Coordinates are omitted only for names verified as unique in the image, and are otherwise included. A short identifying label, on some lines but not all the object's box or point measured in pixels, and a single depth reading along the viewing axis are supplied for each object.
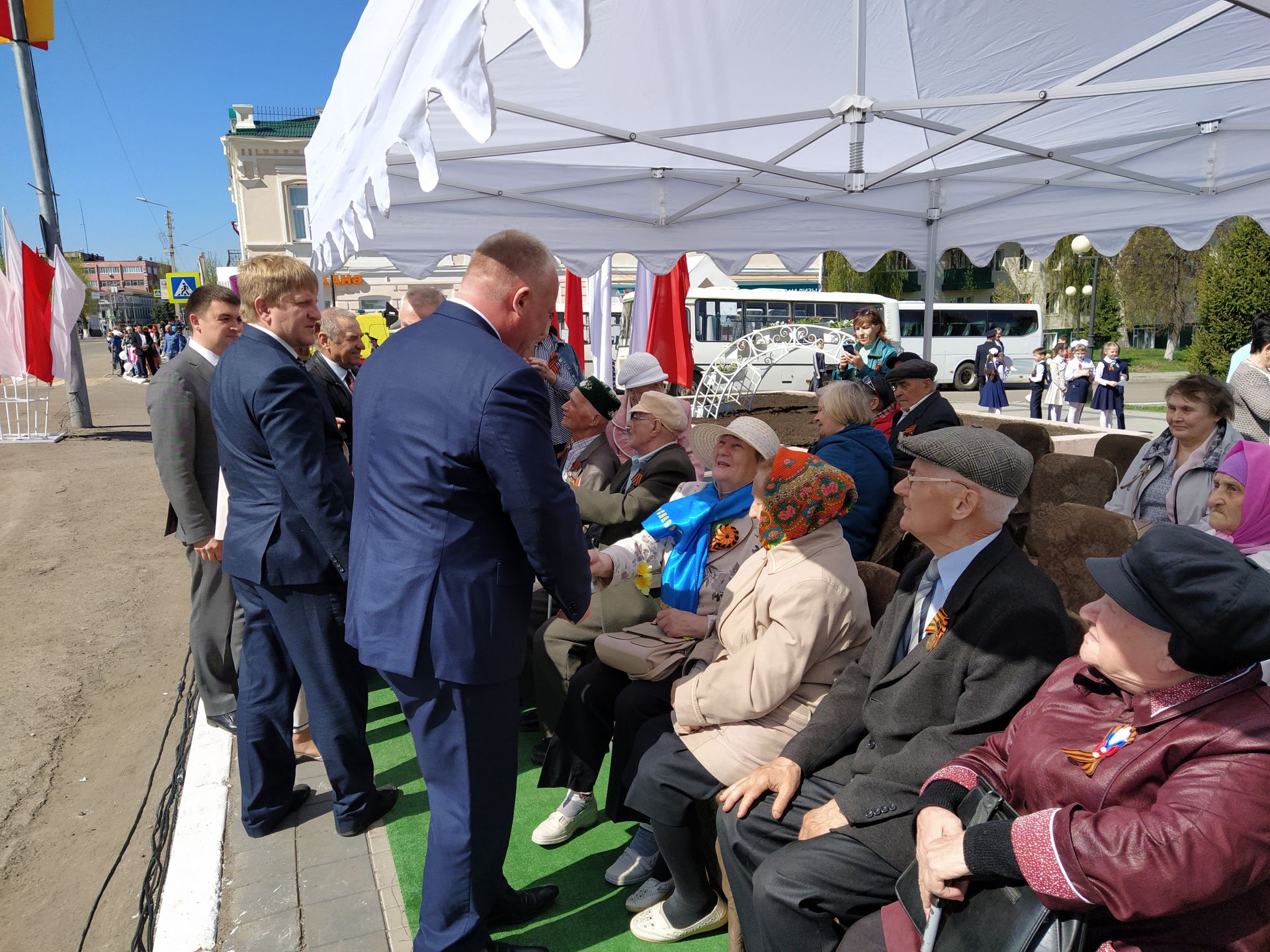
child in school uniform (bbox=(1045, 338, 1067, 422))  17.28
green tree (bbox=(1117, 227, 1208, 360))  34.31
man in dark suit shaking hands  1.86
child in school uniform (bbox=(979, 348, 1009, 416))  17.05
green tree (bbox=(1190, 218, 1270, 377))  19.00
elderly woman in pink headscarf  3.00
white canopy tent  3.94
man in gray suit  3.50
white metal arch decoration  15.78
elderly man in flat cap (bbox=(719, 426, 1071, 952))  1.87
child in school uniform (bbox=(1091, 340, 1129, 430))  14.70
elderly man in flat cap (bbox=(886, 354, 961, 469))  4.98
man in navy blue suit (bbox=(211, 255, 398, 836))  2.61
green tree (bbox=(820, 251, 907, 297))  40.34
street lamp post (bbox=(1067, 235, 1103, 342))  19.70
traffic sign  22.84
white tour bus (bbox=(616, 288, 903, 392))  25.83
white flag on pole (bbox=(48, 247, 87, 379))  12.29
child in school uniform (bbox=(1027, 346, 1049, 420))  18.30
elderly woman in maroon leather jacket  1.31
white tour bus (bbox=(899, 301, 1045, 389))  29.03
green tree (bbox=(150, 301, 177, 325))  70.49
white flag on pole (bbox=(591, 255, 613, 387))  9.23
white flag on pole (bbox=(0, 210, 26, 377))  11.66
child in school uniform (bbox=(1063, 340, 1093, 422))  15.81
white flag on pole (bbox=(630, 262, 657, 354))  8.75
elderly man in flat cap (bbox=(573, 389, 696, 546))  3.31
